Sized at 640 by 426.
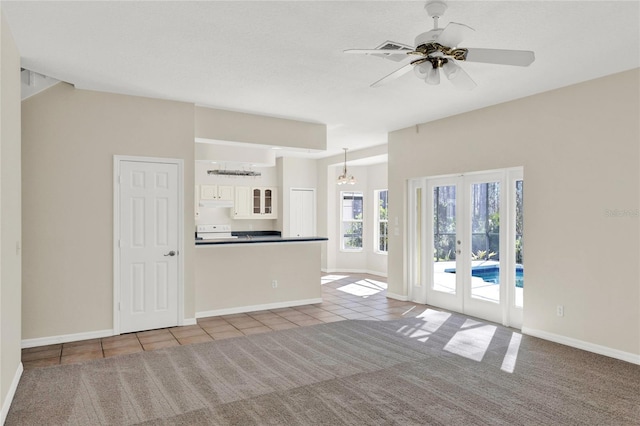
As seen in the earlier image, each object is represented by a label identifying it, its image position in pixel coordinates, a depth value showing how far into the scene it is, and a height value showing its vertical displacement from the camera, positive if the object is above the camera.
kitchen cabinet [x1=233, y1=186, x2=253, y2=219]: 8.92 +0.20
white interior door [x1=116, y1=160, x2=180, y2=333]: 4.83 -0.37
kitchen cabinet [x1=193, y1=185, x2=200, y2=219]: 8.33 +0.31
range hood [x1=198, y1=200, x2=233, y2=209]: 8.30 +0.19
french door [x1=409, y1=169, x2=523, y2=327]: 5.16 -0.43
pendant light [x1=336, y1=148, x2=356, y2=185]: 8.28 +0.64
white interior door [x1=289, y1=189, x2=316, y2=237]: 9.66 +0.01
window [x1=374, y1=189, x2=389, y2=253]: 9.35 -0.19
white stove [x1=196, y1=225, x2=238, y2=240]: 8.52 -0.38
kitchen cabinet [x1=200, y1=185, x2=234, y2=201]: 8.45 +0.42
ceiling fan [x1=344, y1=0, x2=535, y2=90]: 2.57 +1.02
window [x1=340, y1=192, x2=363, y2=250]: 9.77 -0.17
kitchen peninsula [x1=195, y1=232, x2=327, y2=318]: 5.58 -0.86
